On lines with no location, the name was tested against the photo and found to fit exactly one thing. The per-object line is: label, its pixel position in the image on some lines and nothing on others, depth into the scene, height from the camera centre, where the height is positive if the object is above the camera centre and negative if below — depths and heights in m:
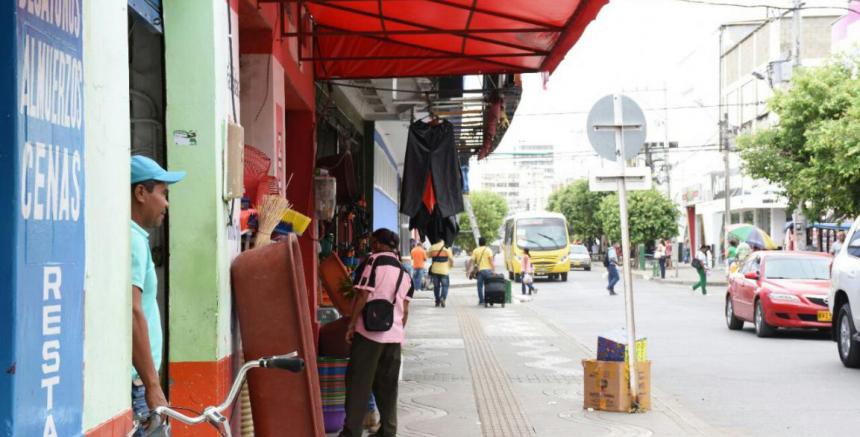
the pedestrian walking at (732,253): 34.00 -0.07
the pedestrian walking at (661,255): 44.81 -0.14
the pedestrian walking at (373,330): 8.16 -0.57
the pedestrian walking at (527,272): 31.25 -0.56
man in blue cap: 4.35 -0.11
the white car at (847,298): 12.62 -0.59
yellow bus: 43.44 +0.46
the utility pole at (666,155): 70.44 +6.49
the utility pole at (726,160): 48.19 +4.22
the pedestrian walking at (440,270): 25.20 -0.38
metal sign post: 10.59 +1.24
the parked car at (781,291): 16.70 -0.65
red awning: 8.67 +1.96
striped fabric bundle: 8.85 -1.02
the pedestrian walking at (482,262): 26.80 -0.21
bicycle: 3.61 -0.53
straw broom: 6.77 +0.28
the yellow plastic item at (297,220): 7.57 +0.25
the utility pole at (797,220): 33.76 +0.96
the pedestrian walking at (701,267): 31.33 -0.46
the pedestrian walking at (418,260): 31.09 -0.17
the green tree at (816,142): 23.88 +2.66
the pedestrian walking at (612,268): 31.39 -0.47
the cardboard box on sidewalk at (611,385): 10.02 -1.25
